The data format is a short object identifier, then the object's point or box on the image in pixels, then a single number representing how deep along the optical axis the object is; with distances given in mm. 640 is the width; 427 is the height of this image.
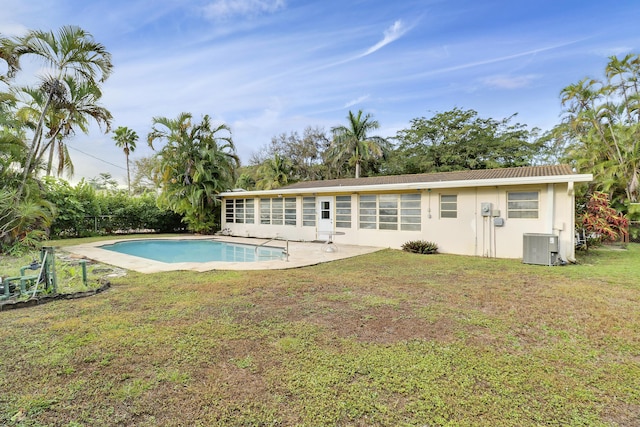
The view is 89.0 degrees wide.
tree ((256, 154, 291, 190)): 24831
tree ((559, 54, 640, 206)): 14742
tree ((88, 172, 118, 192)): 44656
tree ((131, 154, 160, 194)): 36875
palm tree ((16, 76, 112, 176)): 10031
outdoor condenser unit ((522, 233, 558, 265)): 8555
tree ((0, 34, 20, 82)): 8094
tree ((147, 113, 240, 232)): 16875
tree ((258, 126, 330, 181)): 31812
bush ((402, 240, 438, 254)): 10868
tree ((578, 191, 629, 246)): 11344
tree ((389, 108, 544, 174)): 24859
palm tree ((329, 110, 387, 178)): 25591
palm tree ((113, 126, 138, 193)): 28328
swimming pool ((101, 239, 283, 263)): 11477
